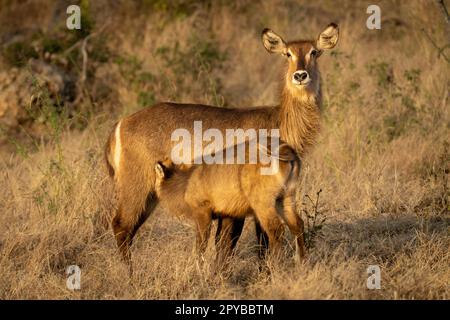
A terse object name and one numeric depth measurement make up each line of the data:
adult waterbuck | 12.29
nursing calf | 10.69
